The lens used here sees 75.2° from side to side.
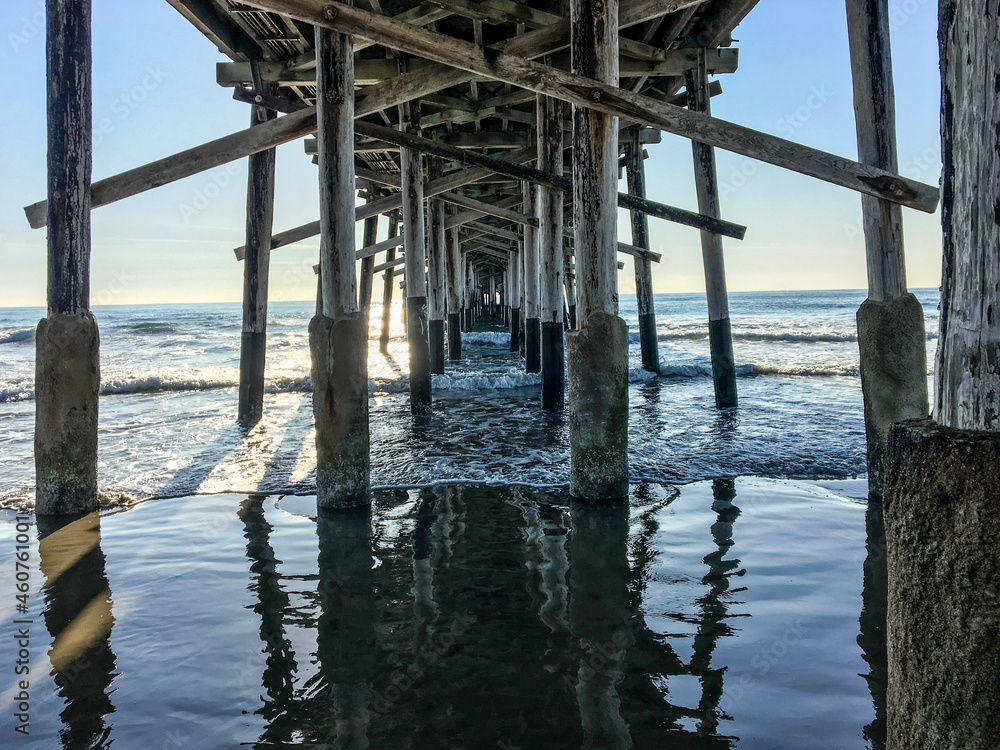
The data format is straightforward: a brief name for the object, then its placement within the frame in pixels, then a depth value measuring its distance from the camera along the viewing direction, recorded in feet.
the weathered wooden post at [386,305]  58.08
